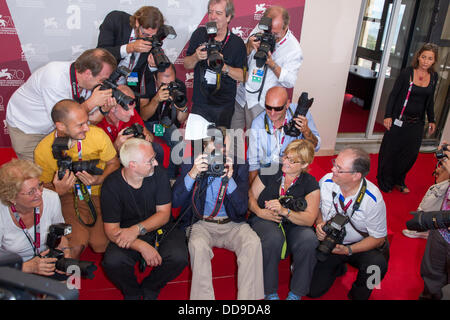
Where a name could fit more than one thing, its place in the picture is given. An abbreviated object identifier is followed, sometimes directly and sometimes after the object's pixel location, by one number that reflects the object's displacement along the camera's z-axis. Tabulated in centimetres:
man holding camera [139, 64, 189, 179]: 333
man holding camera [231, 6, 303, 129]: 341
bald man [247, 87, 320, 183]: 308
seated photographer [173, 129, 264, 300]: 247
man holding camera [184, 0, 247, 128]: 327
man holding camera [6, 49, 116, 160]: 275
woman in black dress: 382
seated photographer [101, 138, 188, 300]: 245
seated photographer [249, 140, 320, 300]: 262
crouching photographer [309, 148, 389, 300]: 256
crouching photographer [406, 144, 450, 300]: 258
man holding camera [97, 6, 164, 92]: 315
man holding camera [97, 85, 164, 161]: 300
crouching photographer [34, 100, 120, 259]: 251
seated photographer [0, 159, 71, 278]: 219
